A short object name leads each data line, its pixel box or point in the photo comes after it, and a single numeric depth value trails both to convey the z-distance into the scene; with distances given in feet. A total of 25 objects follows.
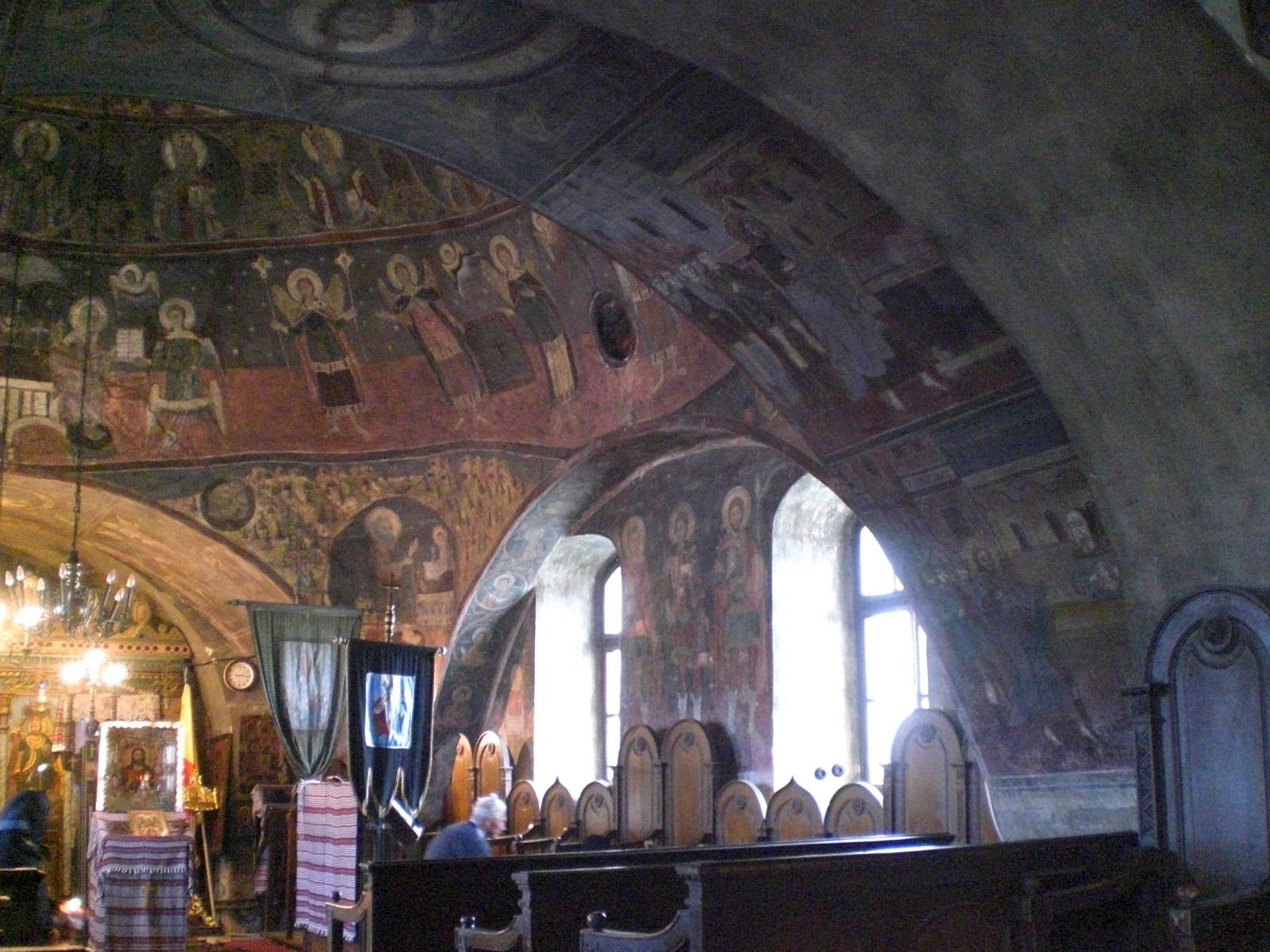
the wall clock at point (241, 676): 58.65
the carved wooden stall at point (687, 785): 43.14
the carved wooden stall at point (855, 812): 36.73
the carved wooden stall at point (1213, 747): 22.21
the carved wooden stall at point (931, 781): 34.04
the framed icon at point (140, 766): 54.80
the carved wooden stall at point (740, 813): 40.68
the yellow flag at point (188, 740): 58.29
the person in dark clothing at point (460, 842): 29.68
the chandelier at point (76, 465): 43.65
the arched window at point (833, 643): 41.55
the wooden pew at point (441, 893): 25.14
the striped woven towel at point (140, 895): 44.78
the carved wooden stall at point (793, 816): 38.47
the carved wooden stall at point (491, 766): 53.26
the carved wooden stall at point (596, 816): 47.01
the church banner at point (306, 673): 49.01
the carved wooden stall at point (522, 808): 51.55
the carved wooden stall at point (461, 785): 54.60
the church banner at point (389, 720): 43.50
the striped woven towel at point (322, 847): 46.73
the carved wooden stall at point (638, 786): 45.16
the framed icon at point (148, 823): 53.16
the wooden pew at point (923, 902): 18.69
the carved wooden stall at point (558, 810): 49.52
